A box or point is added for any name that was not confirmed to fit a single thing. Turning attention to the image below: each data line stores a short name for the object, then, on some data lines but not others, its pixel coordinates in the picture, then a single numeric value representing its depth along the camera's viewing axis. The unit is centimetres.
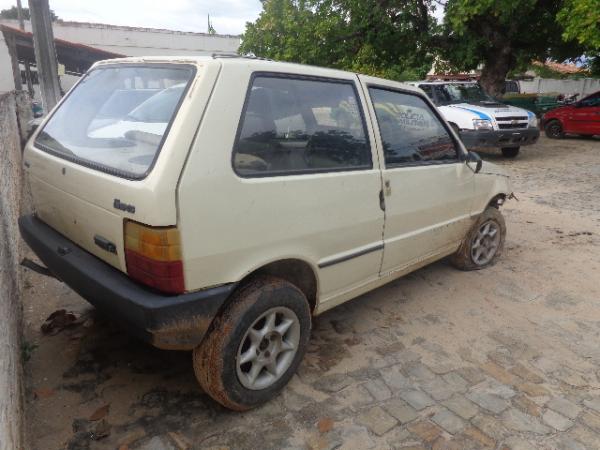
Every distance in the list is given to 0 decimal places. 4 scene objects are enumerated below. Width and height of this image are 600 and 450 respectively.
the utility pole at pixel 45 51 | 624
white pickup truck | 945
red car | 1305
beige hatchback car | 191
